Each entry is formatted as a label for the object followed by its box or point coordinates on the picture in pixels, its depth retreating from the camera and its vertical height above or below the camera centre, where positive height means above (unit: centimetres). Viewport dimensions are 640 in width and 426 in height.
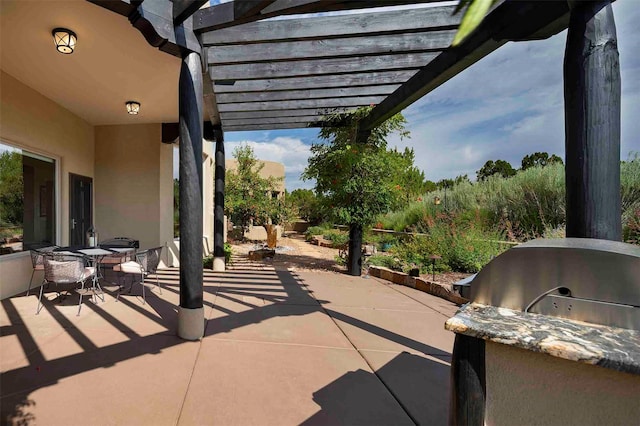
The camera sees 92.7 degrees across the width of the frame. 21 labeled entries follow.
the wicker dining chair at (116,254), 486 -63
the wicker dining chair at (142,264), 453 -77
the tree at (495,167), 2991 +471
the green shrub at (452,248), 617 -77
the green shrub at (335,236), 1236 -102
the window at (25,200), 463 +23
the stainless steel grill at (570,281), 133 -32
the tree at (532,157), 2728 +509
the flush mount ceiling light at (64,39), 319 +187
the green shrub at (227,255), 822 -113
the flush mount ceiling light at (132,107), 530 +188
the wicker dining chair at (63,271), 389 -73
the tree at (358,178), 657 +79
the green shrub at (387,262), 711 -120
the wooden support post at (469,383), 133 -75
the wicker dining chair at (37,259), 427 -65
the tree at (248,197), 1232 +69
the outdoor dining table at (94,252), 444 -57
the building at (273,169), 2011 +298
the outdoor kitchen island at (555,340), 115 -51
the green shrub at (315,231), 1623 -99
